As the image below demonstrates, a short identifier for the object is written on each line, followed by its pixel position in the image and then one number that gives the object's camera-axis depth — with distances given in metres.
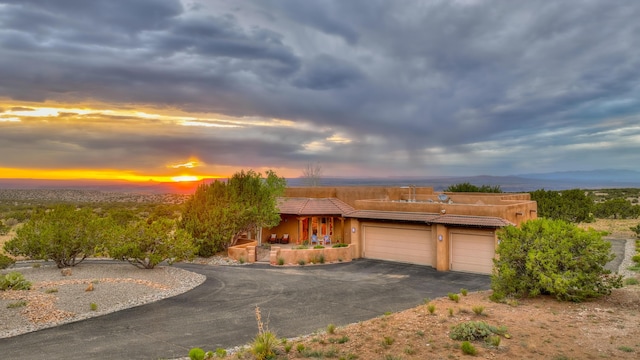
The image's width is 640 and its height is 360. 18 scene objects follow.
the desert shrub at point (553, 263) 11.94
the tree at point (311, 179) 68.81
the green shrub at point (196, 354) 8.24
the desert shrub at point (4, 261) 16.28
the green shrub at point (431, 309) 11.23
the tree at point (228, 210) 26.03
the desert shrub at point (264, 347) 8.36
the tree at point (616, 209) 44.19
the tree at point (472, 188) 44.31
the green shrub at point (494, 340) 8.54
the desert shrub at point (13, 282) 14.30
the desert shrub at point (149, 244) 18.53
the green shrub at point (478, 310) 10.76
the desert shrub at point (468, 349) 8.16
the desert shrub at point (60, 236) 17.86
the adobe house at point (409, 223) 21.16
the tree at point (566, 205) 36.41
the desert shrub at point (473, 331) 9.05
